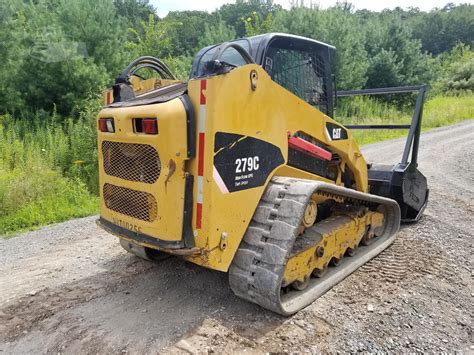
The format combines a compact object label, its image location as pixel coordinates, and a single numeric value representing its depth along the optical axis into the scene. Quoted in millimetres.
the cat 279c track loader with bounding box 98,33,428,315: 2867
